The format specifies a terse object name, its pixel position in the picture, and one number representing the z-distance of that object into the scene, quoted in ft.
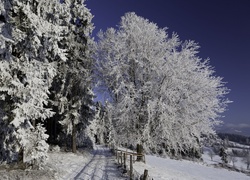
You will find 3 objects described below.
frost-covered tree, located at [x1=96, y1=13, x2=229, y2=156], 52.08
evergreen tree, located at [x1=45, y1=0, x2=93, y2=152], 72.79
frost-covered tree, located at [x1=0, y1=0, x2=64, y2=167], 36.55
